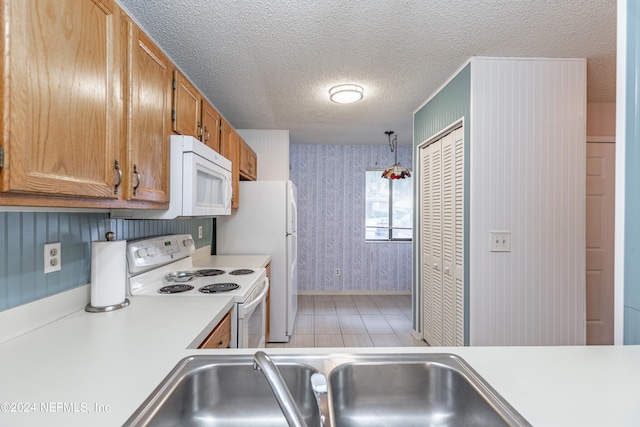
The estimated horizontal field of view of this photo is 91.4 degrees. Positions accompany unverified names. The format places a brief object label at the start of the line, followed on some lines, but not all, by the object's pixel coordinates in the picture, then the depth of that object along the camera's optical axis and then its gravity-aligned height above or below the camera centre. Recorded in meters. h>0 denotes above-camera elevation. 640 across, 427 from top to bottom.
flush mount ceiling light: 2.54 +1.00
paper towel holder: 1.36 -0.42
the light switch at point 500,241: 2.06 -0.18
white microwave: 1.57 +0.16
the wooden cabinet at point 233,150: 2.57 +0.55
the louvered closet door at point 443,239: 2.30 -0.21
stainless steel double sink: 0.82 -0.48
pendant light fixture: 3.80 +0.50
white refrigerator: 3.13 -0.15
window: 5.00 +0.07
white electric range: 1.70 -0.43
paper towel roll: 1.36 -0.26
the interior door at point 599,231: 2.88 -0.16
